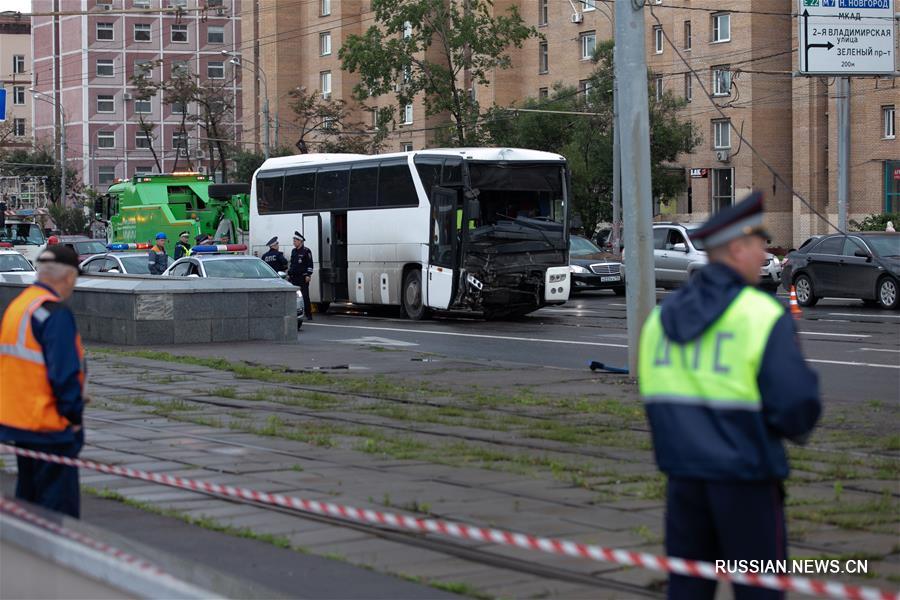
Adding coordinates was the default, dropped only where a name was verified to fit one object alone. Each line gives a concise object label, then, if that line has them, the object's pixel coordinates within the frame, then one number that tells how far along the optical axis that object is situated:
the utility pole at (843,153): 39.47
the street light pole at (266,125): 57.09
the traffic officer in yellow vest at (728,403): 4.21
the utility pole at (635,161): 15.81
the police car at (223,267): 26.30
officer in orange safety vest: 6.35
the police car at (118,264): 31.61
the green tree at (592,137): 50.69
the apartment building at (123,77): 103.88
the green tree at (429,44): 53.38
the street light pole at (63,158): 80.88
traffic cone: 26.02
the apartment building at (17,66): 116.56
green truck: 44.75
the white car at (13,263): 34.03
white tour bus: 27.75
